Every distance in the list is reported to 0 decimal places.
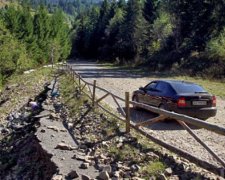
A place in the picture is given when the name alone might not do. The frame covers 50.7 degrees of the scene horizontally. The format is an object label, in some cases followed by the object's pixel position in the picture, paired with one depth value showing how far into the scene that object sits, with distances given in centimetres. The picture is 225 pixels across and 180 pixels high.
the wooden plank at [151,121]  547
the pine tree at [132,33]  3790
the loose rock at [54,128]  782
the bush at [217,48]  2072
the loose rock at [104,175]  475
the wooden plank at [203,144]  418
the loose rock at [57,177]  504
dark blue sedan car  783
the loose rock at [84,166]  531
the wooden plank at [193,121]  422
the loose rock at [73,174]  502
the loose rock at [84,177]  476
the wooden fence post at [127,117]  646
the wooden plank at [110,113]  703
